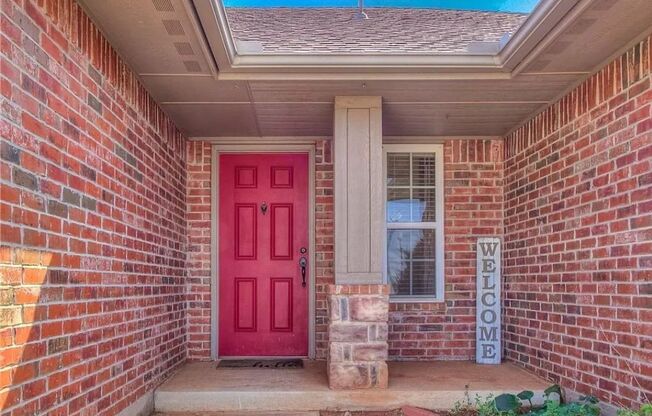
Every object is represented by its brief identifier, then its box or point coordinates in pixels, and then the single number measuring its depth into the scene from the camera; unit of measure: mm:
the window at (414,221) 5719
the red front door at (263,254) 5715
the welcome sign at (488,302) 5457
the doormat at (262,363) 5254
